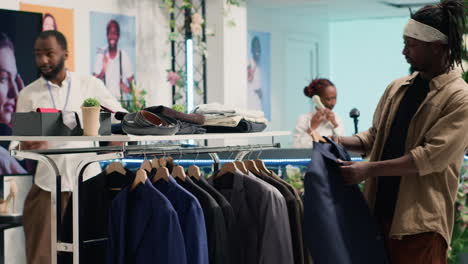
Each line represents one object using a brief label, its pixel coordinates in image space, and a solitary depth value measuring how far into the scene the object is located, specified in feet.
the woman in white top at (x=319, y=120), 20.53
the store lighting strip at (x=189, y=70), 21.80
